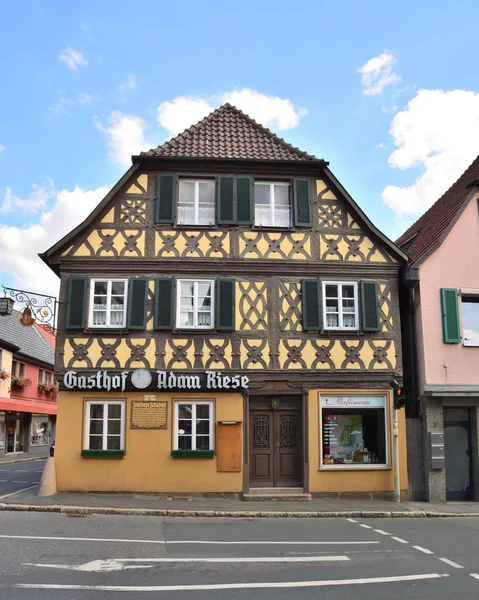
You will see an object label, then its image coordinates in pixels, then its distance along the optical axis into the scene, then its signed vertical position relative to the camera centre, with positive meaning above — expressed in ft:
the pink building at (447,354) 54.90 +6.05
